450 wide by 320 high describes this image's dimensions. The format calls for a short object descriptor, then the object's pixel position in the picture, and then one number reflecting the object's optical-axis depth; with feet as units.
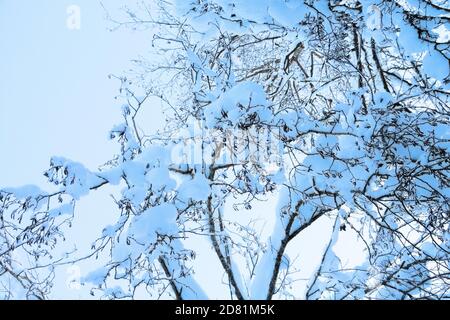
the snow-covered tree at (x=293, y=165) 10.91
